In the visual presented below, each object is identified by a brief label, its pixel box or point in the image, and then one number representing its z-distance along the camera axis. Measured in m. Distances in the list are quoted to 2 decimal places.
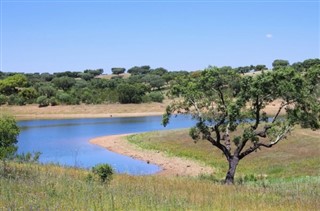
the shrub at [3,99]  108.94
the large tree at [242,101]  23.66
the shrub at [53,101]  108.15
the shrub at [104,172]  16.19
